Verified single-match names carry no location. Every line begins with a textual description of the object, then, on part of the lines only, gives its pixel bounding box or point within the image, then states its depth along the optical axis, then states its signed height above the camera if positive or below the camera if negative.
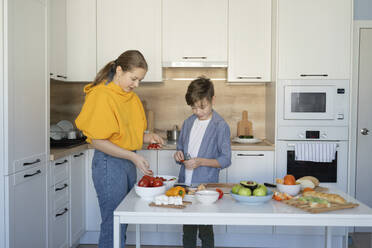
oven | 3.12 -0.42
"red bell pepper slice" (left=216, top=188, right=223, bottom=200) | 1.68 -0.39
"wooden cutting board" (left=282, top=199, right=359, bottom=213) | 1.48 -0.41
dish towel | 3.10 -0.36
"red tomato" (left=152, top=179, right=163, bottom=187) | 1.68 -0.35
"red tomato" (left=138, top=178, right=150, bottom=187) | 1.67 -0.35
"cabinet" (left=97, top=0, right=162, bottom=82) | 3.34 +0.76
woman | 1.79 -0.10
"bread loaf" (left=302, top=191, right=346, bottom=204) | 1.59 -0.39
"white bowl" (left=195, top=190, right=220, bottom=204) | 1.57 -0.38
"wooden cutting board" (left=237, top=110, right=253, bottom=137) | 3.64 -0.16
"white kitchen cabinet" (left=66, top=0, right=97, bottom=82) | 3.37 +0.68
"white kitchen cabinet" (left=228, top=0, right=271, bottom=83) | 3.33 +0.68
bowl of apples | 1.57 -0.38
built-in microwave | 3.12 +0.08
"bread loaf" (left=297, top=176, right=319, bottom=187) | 1.93 -0.38
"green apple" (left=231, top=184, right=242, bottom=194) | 1.64 -0.36
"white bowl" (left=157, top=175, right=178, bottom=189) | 1.82 -0.37
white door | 3.66 -0.10
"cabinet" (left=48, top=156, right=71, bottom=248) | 2.54 -0.70
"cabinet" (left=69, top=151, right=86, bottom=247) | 2.93 -0.75
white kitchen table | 1.45 -0.44
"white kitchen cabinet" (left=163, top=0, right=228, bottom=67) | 3.34 +0.73
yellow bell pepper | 1.61 -0.37
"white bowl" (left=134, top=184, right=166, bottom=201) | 1.64 -0.38
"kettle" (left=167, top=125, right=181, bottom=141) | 3.55 -0.24
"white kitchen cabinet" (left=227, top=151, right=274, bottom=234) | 3.13 -0.51
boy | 2.21 -0.23
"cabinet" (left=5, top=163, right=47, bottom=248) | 1.99 -0.60
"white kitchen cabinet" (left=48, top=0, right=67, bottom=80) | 3.01 +0.61
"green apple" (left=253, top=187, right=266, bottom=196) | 1.58 -0.36
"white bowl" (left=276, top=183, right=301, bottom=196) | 1.74 -0.38
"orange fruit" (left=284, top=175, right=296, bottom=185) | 1.75 -0.34
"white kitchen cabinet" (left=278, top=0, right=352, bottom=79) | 3.09 +0.64
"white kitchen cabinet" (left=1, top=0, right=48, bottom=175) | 1.96 +0.14
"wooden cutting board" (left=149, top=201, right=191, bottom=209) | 1.53 -0.41
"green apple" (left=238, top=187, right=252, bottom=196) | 1.59 -0.36
